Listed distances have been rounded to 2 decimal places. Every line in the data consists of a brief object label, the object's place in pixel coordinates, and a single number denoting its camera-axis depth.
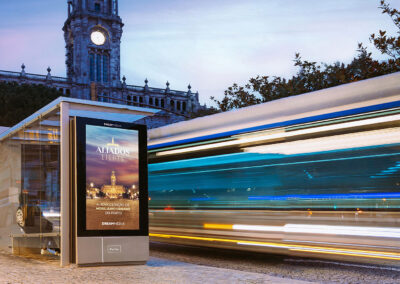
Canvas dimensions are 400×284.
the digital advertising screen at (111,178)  8.81
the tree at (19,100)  50.94
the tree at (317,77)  17.89
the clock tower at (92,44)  87.81
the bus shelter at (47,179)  8.84
